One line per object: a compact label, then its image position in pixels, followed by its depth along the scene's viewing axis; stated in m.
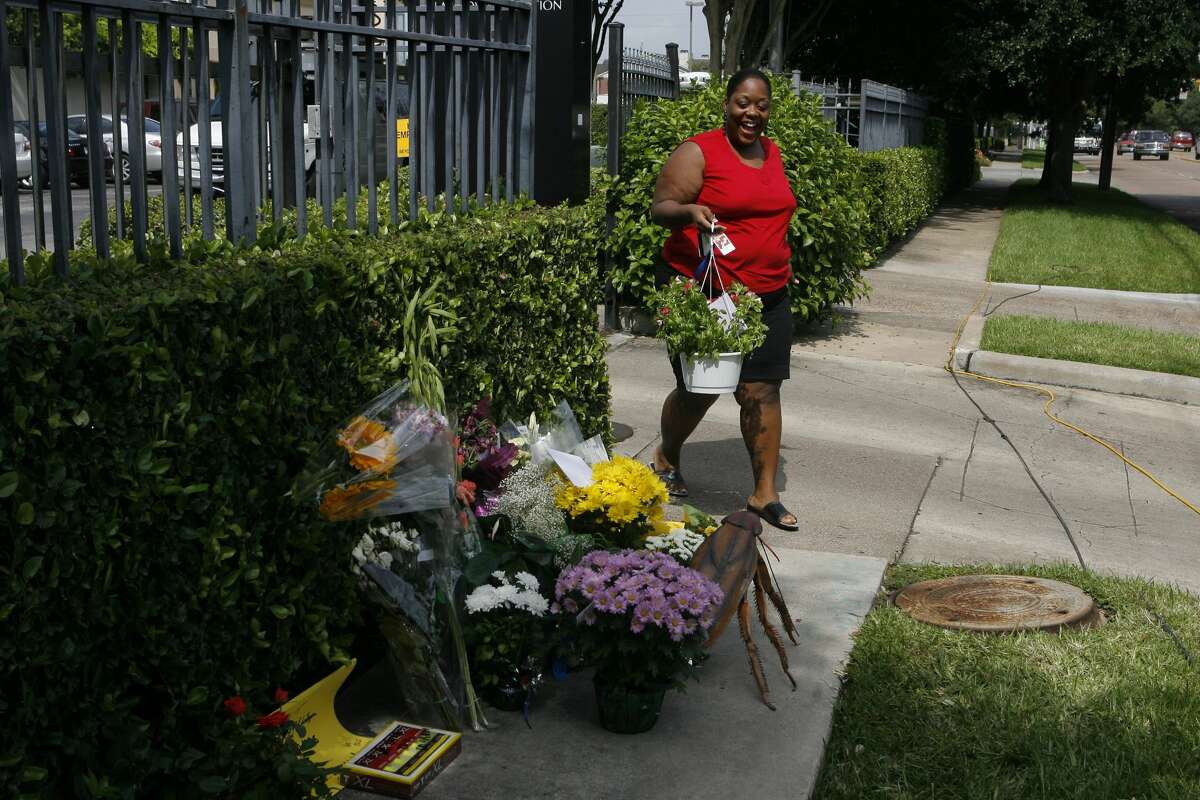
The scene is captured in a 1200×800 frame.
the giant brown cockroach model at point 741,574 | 3.93
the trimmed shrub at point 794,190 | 9.50
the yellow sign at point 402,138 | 4.82
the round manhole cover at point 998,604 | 4.65
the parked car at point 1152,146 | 75.44
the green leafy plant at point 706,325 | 5.33
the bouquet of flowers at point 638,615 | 3.54
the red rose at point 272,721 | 3.11
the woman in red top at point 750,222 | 5.58
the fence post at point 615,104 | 9.88
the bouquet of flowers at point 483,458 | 4.28
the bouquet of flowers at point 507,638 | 3.74
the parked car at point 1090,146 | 88.88
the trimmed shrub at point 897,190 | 15.25
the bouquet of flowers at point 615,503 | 4.29
